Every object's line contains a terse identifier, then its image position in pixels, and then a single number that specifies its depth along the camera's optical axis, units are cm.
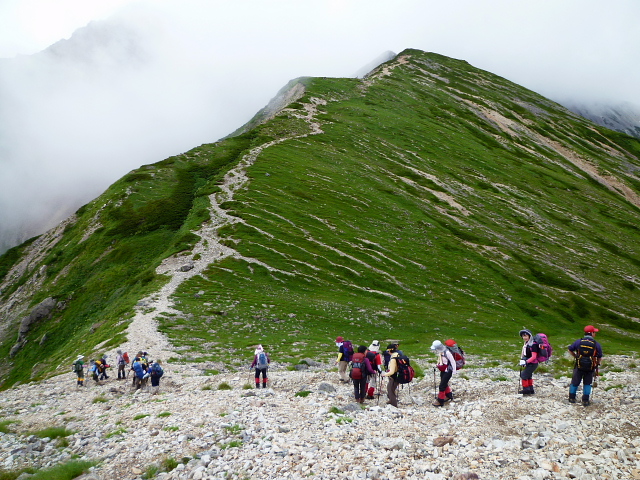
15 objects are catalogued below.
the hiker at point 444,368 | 1871
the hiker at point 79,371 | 3035
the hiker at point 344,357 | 2500
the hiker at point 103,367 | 3099
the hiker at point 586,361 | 1672
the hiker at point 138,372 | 2769
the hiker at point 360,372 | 2000
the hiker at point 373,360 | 2108
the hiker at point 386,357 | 2279
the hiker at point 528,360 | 1883
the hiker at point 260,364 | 2498
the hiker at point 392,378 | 1931
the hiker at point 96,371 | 3078
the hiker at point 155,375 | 2636
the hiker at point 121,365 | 3122
